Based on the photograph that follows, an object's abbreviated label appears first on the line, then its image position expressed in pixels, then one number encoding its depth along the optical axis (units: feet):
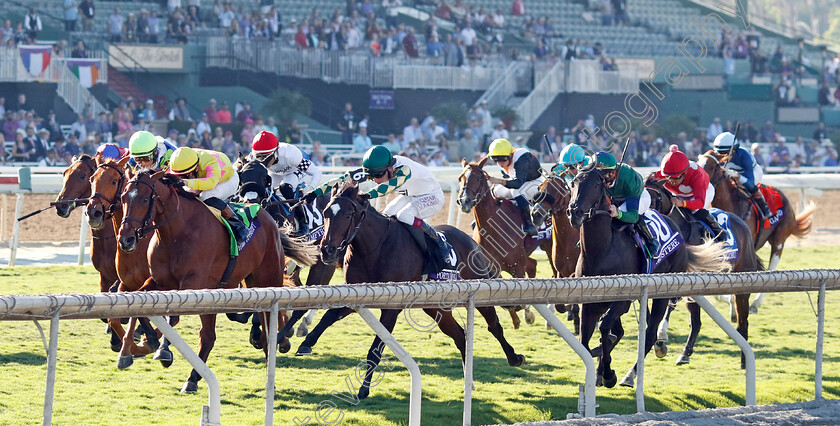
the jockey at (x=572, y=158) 46.42
